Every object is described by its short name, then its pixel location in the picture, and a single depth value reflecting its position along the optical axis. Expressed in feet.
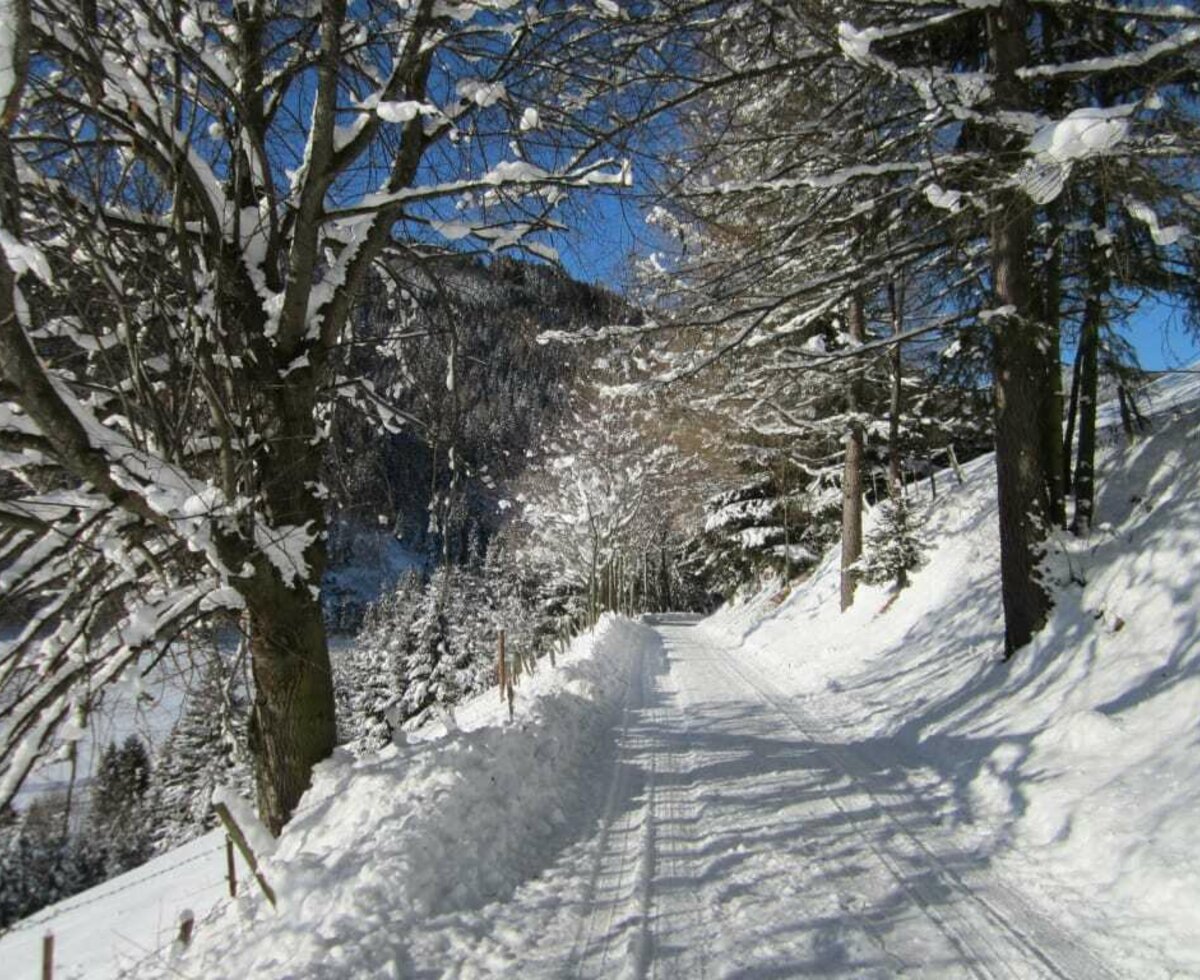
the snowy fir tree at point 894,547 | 40.75
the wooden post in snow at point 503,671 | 30.55
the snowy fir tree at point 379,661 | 114.83
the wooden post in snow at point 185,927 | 11.58
